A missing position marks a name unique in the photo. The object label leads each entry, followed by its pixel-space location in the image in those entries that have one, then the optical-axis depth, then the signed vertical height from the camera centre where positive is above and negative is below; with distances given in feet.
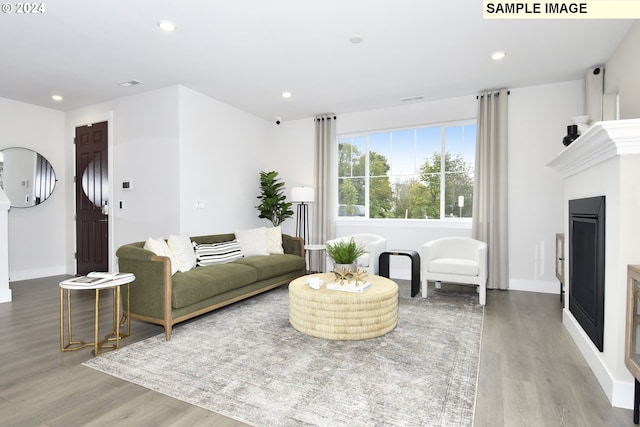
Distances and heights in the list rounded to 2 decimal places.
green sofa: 10.04 -2.45
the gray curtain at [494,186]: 16.16 +1.13
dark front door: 18.15 +0.56
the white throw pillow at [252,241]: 15.96 -1.48
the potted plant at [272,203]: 20.13 +0.39
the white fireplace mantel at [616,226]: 6.46 -0.32
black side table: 14.96 -2.48
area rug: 6.34 -3.66
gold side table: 8.73 -2.73
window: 17.84 +2.07
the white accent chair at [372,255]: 15.91 -2.09
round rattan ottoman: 9.67 -2.92
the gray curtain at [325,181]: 20.31 +1.69
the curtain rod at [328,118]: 20.44 +5.45
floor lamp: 21.30 -0.70
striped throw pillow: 13.32 -1.73
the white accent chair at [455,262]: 13.57 -2.14
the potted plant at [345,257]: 11.52 -1.60
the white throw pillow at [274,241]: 16.88 -1.53
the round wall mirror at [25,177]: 17.53 +1.71
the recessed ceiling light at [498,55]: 12.37 +5.62
